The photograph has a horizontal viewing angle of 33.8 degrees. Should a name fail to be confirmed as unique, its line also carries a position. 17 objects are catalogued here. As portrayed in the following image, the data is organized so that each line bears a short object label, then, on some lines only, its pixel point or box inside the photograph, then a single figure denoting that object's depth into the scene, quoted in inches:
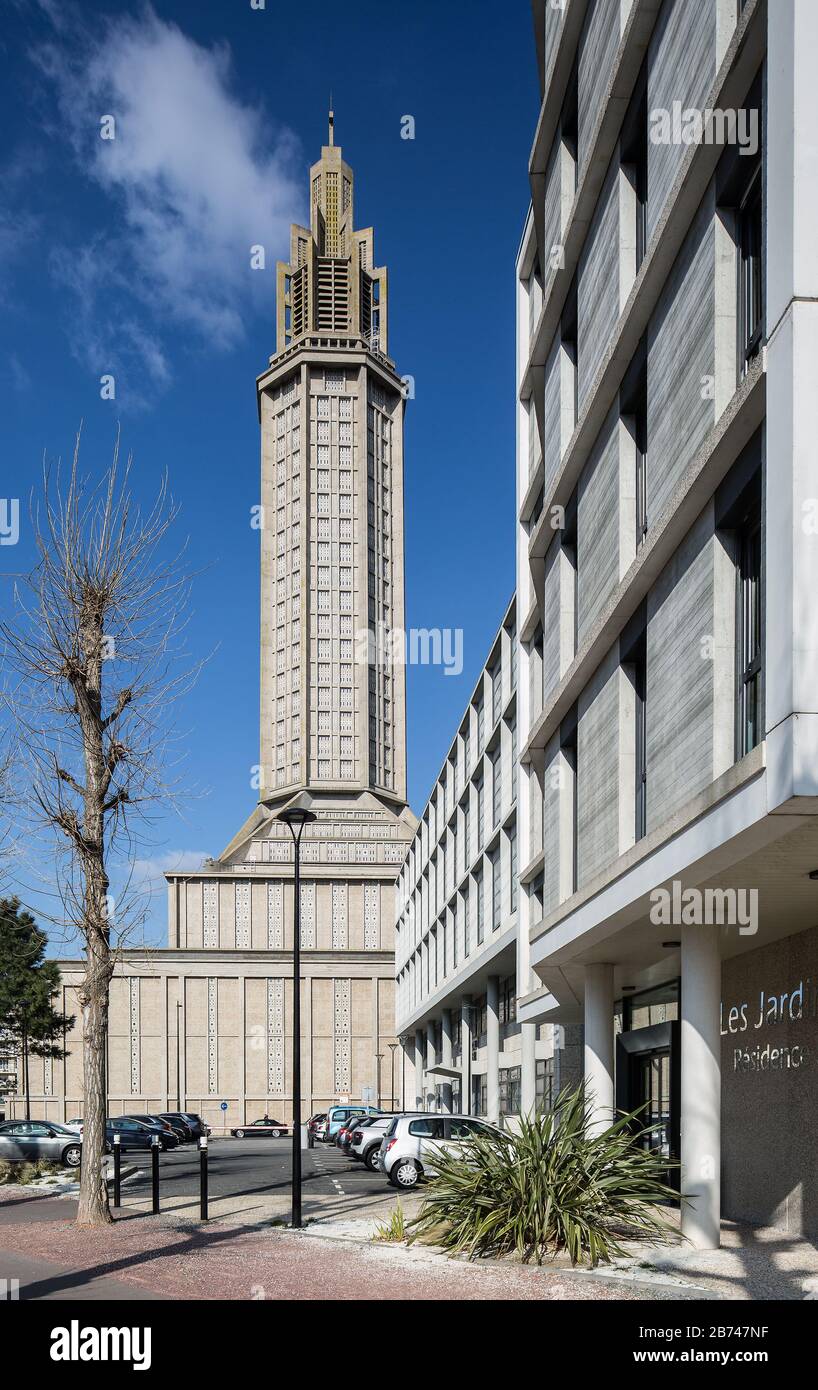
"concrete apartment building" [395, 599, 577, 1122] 1483.8
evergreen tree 2368.4
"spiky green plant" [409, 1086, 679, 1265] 517.3
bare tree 809.5
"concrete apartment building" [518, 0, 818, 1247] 443.8
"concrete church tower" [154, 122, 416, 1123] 3511.3
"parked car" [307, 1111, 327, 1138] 2099.5
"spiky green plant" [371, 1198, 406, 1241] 586.2
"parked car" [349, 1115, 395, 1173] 1223.5
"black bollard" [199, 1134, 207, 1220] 724.7
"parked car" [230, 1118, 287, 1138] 3056.1
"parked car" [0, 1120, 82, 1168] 1419.8
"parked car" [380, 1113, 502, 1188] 947.3
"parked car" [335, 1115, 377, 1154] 1392.7
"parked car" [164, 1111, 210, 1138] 2199.8
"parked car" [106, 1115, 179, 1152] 1604.3
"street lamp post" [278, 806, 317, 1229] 688.4
